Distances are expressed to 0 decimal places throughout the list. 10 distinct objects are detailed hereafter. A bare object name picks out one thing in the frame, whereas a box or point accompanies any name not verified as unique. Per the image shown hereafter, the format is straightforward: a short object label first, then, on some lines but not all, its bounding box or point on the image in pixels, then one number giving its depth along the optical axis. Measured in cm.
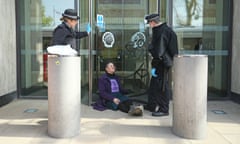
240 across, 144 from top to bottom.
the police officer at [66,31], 447
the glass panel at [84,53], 617
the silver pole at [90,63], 576
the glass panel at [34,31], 641
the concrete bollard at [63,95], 374
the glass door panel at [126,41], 641
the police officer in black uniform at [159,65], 489
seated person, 532
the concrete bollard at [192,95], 378
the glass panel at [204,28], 637
